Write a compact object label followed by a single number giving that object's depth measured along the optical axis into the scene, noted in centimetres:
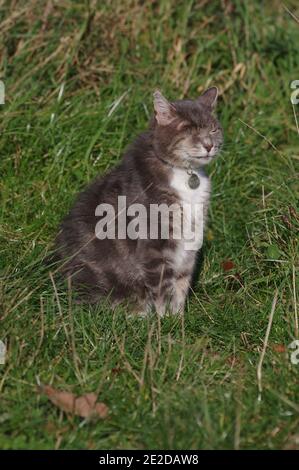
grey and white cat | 842
